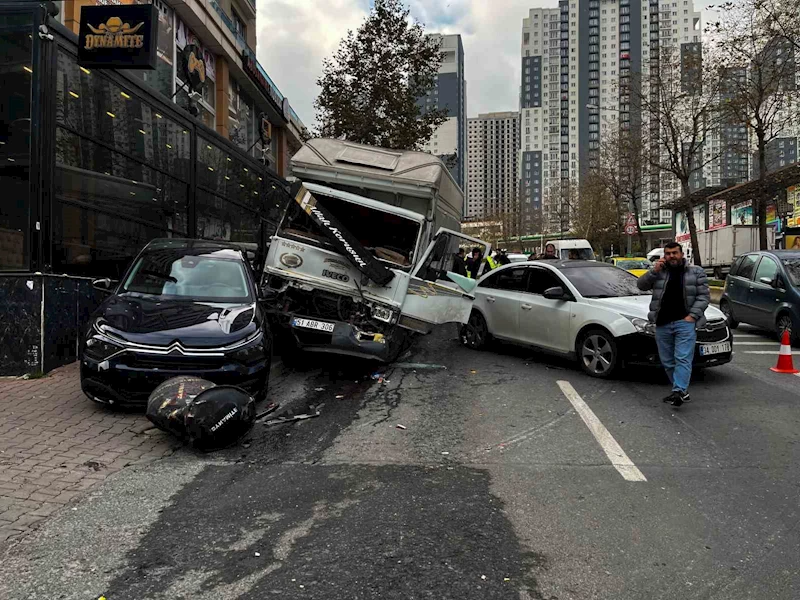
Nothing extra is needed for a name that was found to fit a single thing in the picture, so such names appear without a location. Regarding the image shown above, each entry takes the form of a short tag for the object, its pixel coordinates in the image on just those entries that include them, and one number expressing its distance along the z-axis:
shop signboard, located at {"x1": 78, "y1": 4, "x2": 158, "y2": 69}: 8.94
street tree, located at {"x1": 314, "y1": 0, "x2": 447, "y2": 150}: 22.89
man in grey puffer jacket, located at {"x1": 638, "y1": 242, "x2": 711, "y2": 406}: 6.70
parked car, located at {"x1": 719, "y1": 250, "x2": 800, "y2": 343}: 11.22
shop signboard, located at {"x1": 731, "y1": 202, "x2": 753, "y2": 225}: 38.11
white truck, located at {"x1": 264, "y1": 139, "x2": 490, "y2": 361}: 8.02
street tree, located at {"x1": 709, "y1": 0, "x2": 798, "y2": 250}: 20.23
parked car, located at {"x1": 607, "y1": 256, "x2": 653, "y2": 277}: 20.34
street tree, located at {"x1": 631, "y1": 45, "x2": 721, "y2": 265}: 25.16
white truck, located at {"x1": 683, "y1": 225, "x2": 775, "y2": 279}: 32.12
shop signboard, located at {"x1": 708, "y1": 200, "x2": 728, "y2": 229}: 44.67
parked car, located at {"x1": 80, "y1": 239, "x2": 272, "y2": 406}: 5.84
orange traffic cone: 8.80
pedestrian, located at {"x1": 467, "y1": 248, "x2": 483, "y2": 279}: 11.26
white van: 30.91
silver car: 7.80
